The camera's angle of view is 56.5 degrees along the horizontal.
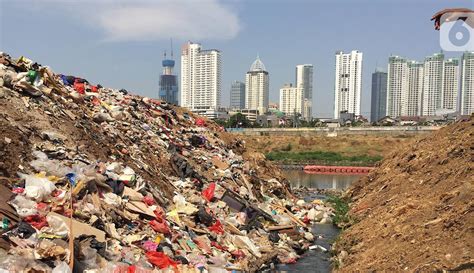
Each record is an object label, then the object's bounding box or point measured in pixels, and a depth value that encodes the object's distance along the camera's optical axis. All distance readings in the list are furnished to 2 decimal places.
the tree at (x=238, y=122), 76.69
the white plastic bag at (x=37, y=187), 6.32
